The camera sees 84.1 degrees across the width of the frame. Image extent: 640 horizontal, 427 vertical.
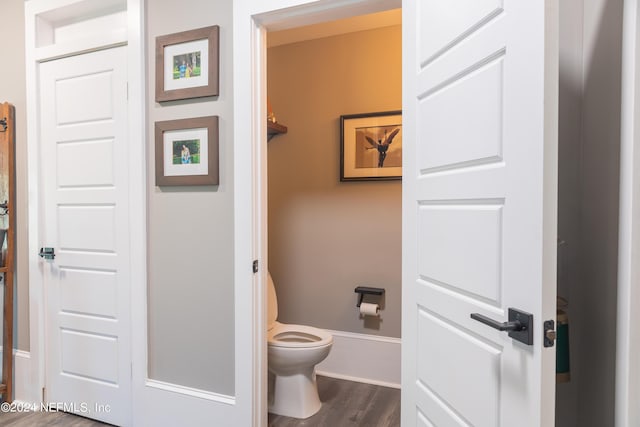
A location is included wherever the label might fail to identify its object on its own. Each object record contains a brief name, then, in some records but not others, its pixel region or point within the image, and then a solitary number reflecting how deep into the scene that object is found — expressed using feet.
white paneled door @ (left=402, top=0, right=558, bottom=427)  2.70
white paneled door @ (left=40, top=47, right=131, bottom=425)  6.42
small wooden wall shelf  8.26
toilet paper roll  8.08
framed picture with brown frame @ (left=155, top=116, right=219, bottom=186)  5.68
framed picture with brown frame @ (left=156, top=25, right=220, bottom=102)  5.63
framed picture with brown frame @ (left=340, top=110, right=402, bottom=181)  8.16
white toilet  6.59
